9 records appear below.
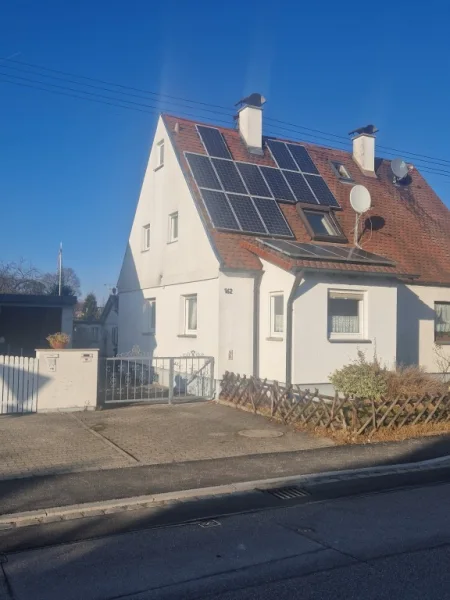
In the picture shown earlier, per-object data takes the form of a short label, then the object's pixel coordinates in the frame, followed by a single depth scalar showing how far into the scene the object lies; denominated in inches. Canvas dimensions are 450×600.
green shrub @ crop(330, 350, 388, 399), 474.6
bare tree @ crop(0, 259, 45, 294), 1961.1
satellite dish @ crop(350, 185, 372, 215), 722.2
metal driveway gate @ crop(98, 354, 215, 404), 585.3
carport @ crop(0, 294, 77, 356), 891.4
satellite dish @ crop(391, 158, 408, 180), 936.3
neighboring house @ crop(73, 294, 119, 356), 1015.0
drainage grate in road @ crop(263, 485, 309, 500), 309.3
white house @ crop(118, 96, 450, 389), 593.0
